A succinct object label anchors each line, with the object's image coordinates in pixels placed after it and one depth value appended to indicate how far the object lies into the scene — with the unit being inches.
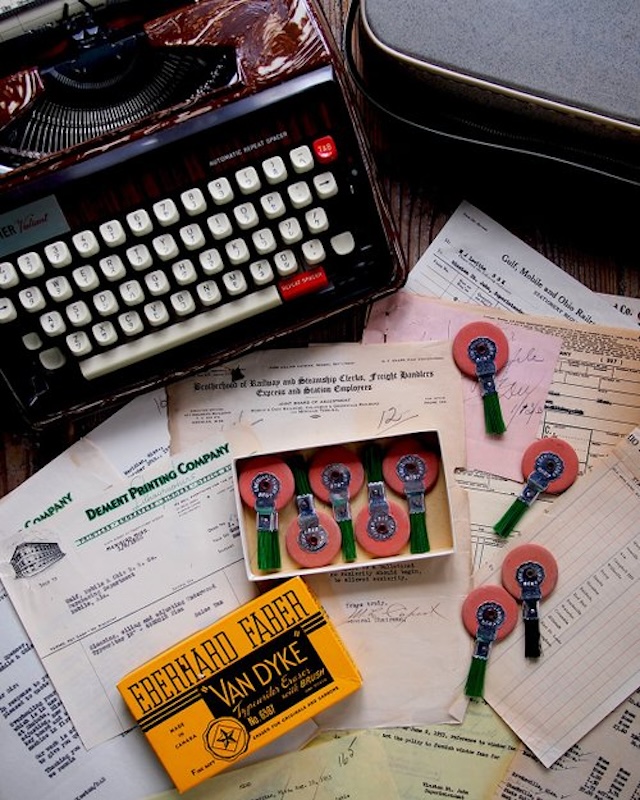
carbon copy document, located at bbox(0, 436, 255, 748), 46.5
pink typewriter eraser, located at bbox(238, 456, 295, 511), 46.1
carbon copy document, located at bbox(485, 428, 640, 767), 46.3
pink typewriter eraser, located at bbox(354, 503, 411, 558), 45.9
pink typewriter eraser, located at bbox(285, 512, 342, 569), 46.1
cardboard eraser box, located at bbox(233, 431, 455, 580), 46.0
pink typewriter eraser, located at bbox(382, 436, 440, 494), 46.3
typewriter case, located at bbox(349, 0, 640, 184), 40.0
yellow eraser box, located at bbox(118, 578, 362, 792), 44.6
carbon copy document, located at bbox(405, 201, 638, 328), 47.7
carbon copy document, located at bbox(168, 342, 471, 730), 46.8
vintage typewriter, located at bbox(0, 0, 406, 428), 40.8
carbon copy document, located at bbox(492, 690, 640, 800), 46.3
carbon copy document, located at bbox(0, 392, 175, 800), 46.6
